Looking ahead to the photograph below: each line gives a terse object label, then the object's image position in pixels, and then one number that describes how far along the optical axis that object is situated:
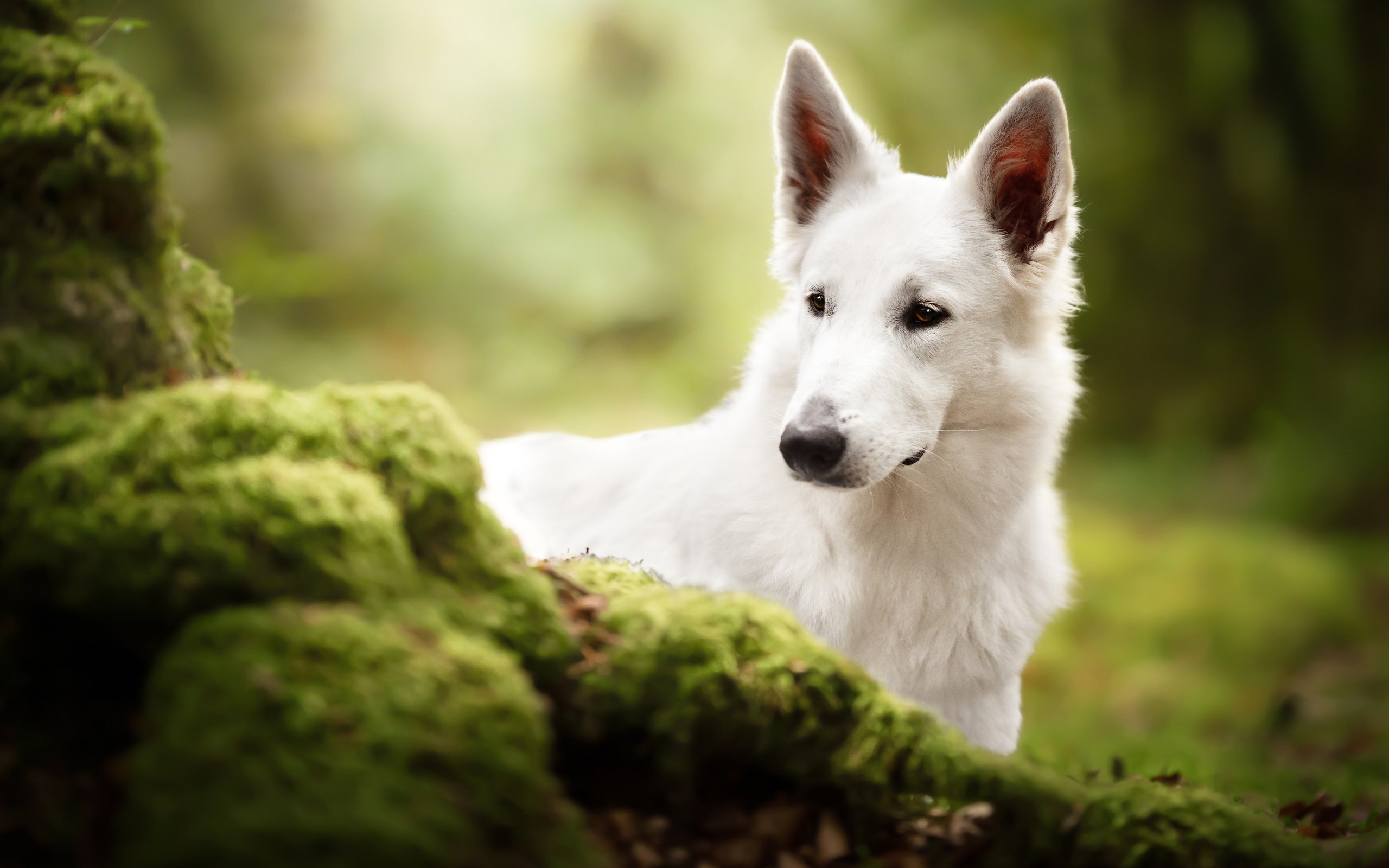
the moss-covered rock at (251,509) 1.98
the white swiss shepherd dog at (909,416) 2.28
